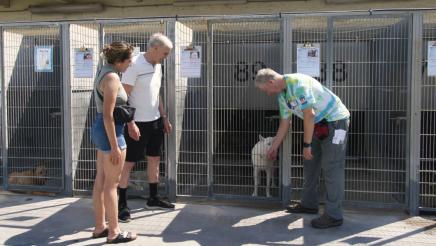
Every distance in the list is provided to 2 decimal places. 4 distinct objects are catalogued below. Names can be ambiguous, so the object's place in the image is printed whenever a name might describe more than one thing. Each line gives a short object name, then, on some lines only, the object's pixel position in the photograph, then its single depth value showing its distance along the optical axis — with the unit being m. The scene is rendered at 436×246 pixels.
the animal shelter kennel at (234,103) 5.11
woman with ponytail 3.87
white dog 5.39
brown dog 6.02
